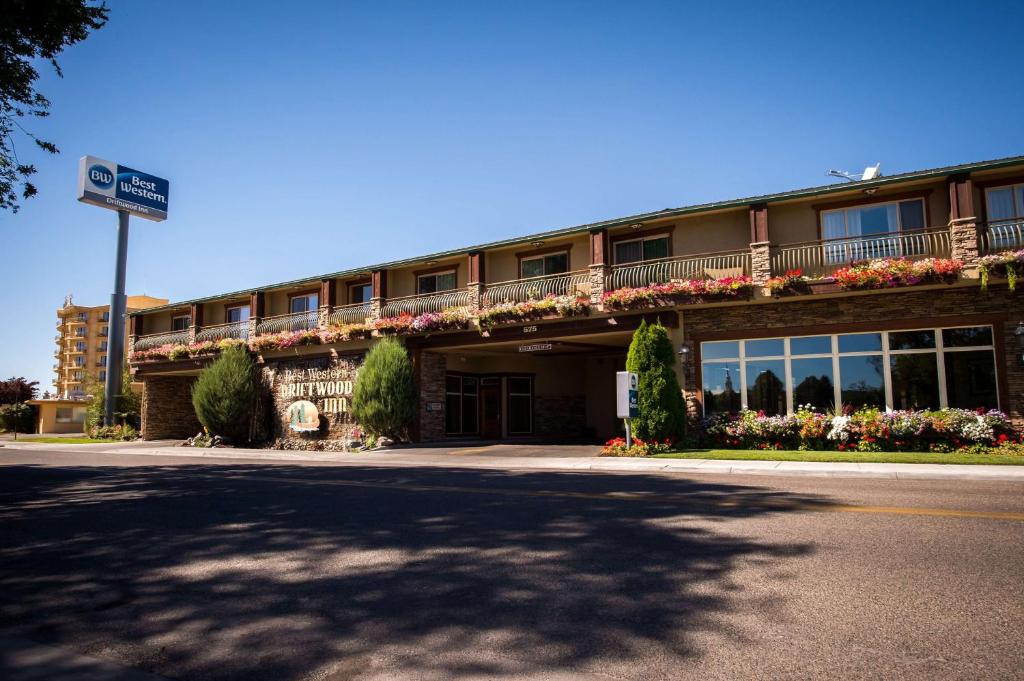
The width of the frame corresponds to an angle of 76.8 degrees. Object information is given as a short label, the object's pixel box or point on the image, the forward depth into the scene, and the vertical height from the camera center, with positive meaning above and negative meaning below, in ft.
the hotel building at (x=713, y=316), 55.93 +8.96
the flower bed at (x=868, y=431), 52.03 -2.36
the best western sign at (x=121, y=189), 119.03 +42.58
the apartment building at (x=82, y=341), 354.13 +38.93
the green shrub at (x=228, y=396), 92.53 +2.03
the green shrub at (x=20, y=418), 172.88 -1.48
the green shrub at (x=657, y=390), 61.31 +1.49
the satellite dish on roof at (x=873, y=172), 70.59 +25.31
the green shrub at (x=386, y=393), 78.38 +1.87
